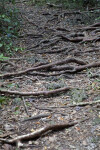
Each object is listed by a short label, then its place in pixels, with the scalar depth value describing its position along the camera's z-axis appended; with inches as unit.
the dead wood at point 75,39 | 374.6
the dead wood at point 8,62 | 277.9
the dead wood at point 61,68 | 259.1
